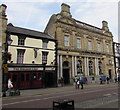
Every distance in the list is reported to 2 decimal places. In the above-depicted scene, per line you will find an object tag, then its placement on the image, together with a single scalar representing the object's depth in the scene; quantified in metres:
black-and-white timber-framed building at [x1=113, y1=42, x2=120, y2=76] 37.25
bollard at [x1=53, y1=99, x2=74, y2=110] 4.65
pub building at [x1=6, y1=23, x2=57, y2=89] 19.61
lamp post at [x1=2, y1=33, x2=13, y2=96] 14.05
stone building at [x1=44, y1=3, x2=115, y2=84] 25.47
